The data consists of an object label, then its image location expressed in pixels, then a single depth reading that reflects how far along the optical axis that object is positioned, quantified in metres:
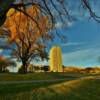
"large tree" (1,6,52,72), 20.10
